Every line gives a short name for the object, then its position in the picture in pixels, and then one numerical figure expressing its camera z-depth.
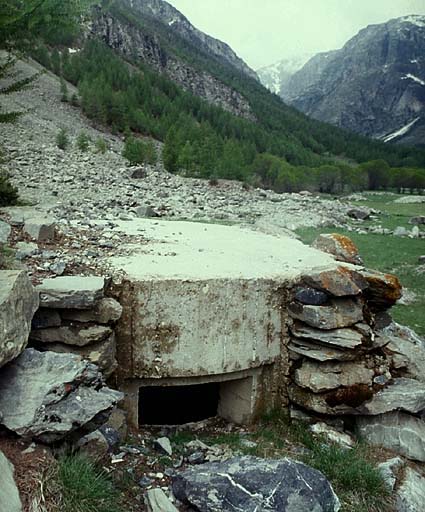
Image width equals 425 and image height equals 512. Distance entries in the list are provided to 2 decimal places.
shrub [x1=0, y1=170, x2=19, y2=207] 10.32
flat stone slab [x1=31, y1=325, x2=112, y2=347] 5.69
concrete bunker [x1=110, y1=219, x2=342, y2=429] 6.32
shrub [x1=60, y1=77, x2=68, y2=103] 51.72
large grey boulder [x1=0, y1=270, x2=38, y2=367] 4.29
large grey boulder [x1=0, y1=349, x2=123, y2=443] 4.22
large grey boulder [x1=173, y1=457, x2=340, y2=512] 4.48
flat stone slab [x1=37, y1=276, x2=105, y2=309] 5.57
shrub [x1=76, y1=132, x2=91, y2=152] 31.29
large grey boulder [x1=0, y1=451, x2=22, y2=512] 3.40
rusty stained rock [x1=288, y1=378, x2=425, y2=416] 6.88
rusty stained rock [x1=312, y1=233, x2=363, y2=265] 9.13
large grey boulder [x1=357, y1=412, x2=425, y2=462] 6.75
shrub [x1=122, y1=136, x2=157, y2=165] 33.22
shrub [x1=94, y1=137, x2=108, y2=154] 32.73
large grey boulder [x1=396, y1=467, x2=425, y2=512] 5.62
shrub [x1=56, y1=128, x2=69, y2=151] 30.33
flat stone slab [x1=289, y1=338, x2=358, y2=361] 6.84
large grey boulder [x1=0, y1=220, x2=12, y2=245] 6.76
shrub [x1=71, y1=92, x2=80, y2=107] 51.79
